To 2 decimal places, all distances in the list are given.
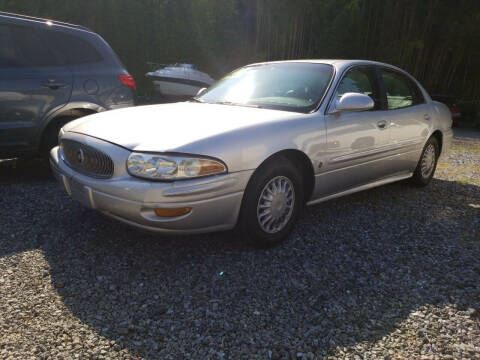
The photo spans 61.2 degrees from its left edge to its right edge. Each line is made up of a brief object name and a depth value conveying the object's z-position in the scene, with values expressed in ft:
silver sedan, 8.08
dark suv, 13.24
